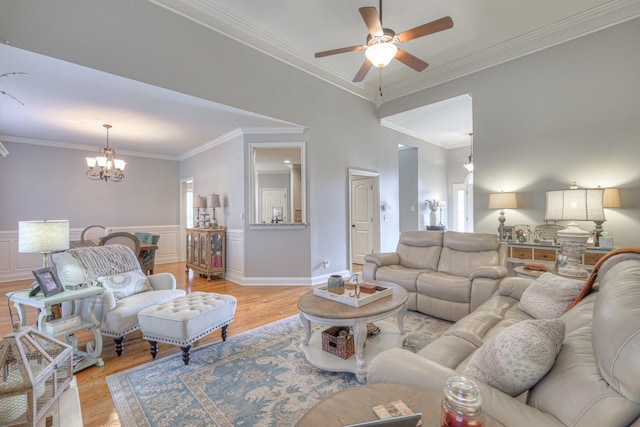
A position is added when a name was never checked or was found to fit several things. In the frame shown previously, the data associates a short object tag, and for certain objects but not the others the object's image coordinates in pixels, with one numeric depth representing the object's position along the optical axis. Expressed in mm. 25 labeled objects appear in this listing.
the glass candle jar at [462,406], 695
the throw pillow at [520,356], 1019
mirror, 7770
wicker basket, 2227
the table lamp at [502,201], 4160
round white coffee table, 2049
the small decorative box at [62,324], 2137
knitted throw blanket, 2717
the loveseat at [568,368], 776
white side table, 2105
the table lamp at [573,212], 2557
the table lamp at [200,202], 5598
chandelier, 4796
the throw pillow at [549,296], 1900
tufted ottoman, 2229
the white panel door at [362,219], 6375
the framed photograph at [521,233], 4004
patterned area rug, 1729
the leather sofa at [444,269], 2930
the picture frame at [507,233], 4090
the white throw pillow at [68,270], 2457
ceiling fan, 2439
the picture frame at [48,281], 2115
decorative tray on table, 2224
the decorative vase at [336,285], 2443
